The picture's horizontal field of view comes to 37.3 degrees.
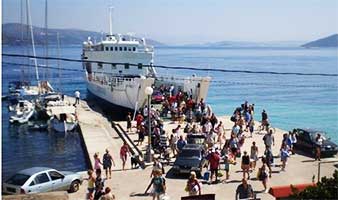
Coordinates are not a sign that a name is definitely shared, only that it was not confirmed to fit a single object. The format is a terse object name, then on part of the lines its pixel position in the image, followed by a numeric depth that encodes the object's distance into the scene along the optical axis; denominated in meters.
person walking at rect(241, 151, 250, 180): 16.88
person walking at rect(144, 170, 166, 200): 14.03
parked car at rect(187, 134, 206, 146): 21.46
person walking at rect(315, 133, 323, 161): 20.11
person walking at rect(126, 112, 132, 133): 27.91
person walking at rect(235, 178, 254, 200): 13.27
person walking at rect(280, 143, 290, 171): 18.20
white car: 15.52
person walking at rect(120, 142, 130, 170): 19.27
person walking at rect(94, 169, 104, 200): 14.21
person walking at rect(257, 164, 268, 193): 15.57
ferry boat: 36.53
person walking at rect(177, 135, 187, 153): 20.34
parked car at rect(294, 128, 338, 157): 20.61
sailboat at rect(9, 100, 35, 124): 41.59
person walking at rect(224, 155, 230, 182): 17.16
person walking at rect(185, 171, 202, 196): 13.85
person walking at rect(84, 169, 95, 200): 14.70
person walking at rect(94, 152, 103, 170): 17.34
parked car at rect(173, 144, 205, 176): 17.59
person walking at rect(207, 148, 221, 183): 16.75
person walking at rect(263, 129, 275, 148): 19.48
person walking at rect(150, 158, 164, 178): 16.40
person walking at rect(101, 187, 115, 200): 12.59
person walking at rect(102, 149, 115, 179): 17.86
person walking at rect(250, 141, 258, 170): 18.29
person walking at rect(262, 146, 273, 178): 17.67
